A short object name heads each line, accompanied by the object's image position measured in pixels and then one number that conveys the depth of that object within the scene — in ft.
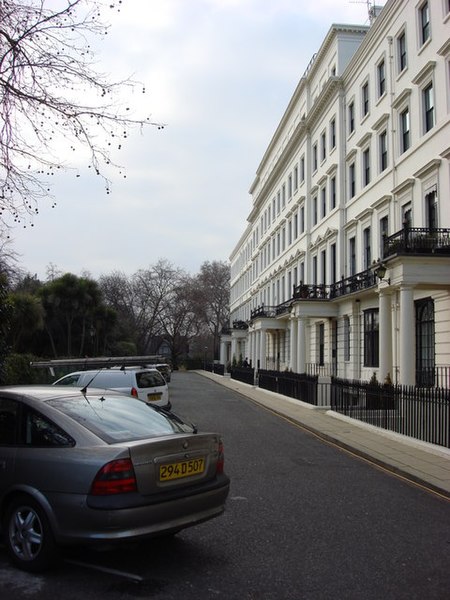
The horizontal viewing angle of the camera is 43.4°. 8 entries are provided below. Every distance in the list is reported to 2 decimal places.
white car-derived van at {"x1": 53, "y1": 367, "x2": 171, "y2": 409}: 49.47
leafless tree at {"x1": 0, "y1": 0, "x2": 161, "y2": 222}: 27.40
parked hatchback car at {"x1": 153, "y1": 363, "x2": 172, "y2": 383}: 88.95
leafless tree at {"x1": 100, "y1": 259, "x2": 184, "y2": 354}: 258.78
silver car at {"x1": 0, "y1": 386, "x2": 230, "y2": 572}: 14.07
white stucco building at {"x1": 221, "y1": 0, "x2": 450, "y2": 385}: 63.93
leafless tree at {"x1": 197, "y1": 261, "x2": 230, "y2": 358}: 321.32
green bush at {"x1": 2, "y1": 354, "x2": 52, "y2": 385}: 62.59
